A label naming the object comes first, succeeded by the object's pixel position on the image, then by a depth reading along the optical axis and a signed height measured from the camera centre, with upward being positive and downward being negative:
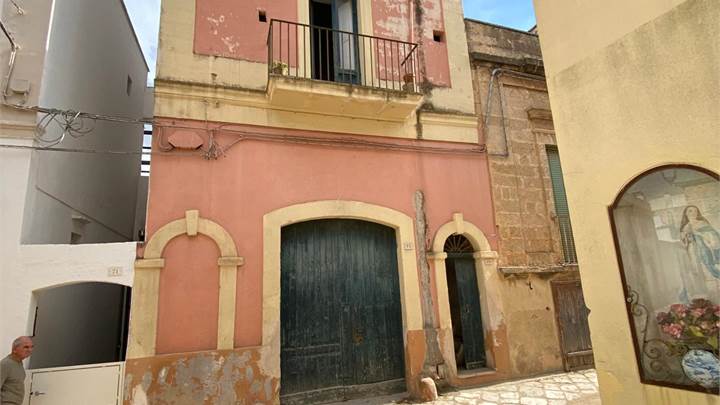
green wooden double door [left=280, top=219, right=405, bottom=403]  6.06 -0.12
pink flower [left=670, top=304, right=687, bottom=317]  3.38 -0.18
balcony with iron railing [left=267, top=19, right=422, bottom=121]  6.21 +4.00
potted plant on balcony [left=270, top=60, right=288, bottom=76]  6.12 +3.59
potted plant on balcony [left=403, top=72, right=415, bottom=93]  6.77 +3.64
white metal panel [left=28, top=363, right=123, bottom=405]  4.52 -0.77
